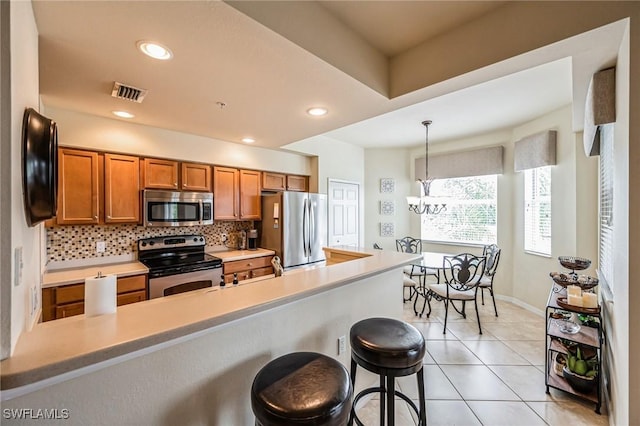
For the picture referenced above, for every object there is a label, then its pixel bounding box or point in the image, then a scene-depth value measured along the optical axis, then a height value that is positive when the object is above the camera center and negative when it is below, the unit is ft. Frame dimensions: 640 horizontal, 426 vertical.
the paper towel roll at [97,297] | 3.32 -1.06
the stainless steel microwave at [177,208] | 9.68 +0.19
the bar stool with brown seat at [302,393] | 3.03 -2.25
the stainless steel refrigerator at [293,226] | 12.18 -0.68
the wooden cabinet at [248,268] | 10.84 -2.43
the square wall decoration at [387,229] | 17.75 -1.16
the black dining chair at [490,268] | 11.97 -2.63
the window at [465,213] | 14.80 -0.09
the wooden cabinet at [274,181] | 13.29 +1.62
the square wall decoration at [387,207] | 17.72 +0.33
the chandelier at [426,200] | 13.15 +0.60
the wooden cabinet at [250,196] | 12.50 +0.81
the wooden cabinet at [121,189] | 8.98 +0.86
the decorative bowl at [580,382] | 6.36 -4.21
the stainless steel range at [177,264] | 9.02 -1.89
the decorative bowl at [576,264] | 7.37 -1.49
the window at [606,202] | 6.34 +0.24
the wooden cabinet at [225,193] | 11.57 +0.88
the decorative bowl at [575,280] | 6.95 -1.89
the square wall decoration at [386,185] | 17.71 +1.82
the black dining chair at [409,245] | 16.38 -2.10
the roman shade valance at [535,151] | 11.39 +2.77
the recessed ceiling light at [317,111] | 7.73 +3.04
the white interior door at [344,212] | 15.15 +0.00
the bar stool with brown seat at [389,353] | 4.31 -2.36
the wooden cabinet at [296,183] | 14.34 +1.65
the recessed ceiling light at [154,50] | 4.66 +3.01
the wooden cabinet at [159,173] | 9.75 +1.52
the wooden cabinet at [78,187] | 8.16 +0.83
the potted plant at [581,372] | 6.39 -4.00
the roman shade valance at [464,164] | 14.23 +2.80
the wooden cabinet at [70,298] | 7.08 -2.45
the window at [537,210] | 11.99 +0.06
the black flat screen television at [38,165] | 3.07 +0.59
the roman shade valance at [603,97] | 4.96 +2.20
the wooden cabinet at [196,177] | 10.73 +1.51
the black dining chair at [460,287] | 10.73 -3.27
